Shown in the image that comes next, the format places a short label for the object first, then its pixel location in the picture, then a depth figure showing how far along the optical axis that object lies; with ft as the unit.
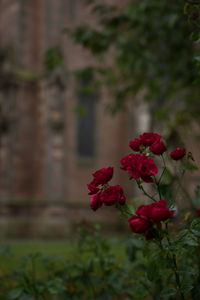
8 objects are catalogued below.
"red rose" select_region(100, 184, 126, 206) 7.23
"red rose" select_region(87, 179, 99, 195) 7.33
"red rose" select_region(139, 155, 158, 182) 7.21
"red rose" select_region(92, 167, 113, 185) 7.34
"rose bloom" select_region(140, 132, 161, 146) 7.50
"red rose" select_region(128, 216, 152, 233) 7.03
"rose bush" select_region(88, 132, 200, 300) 7.06
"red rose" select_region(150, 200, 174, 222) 7.01
